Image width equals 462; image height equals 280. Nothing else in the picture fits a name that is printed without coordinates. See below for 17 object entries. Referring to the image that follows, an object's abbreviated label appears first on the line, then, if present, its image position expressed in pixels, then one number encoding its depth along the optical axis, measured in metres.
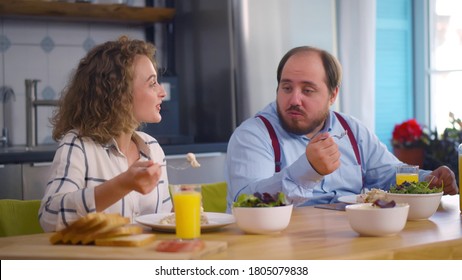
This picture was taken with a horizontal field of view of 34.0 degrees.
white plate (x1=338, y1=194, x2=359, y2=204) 2.31
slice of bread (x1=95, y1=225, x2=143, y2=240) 1.67
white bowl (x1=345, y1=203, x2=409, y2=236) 1.76
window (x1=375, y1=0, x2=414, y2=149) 4.98
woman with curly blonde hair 2.13
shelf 3.95
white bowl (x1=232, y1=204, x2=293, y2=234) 1.79
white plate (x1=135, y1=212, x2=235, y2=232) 1.85
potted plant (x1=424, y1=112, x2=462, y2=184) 4.36
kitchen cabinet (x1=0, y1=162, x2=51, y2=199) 3.49
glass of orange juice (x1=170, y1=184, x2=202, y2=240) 1.70
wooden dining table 1.56
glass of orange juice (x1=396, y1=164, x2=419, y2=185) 2.37
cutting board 1.53
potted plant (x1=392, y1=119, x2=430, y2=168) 4.52
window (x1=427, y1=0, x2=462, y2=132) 4.90
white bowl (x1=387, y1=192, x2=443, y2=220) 2.03
